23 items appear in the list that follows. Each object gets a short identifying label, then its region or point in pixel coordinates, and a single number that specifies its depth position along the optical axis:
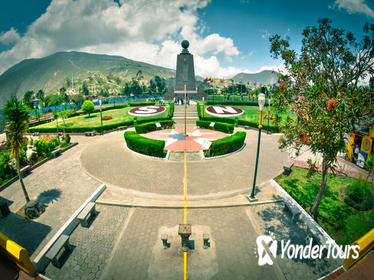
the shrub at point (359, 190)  10.54
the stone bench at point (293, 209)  9.25
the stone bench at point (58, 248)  6.86
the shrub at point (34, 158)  16.59
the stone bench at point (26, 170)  14.49
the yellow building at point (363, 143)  14.62
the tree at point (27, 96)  81.18
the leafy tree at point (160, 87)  114.81
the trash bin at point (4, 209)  9.89
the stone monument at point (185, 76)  57.59
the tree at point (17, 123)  9.93
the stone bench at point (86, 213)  8.89
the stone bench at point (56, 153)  18.23
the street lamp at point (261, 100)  9.65
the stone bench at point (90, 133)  27.07
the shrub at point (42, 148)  17.56
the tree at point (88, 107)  40.22
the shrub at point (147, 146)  16.91
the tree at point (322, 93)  6.52
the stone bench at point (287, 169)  14.35
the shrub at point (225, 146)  17.05
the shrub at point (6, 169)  13.78
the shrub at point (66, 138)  22.20
